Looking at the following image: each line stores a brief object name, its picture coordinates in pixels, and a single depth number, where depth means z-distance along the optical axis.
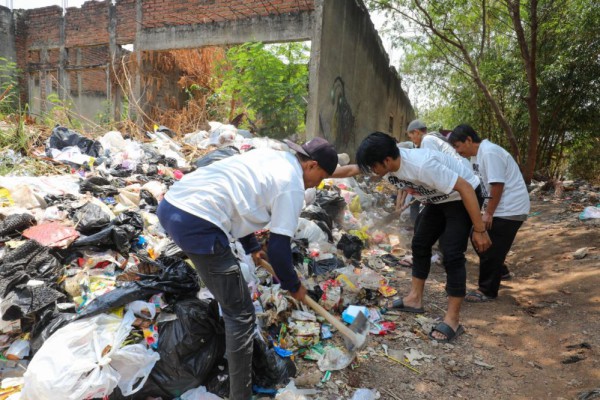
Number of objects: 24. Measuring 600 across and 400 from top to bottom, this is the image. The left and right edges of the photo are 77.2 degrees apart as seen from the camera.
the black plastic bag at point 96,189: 3.80
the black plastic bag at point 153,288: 2.04
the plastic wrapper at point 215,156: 4.09
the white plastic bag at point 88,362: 1.68
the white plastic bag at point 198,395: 1.93
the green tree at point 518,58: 7.08
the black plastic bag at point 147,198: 3.79
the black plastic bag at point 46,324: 2.02
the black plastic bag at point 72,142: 4.95
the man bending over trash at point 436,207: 2.34
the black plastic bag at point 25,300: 2.06
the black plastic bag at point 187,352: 1.94
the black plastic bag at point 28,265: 2.28
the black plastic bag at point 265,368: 2.03
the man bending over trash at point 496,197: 3.02
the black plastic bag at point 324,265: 3.40
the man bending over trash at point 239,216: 1.64
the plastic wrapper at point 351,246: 4.00
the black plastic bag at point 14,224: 2.73
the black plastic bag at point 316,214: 4.29
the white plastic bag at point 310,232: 3.87
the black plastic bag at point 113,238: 2.78
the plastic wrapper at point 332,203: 4.68
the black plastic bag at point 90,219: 2.94
